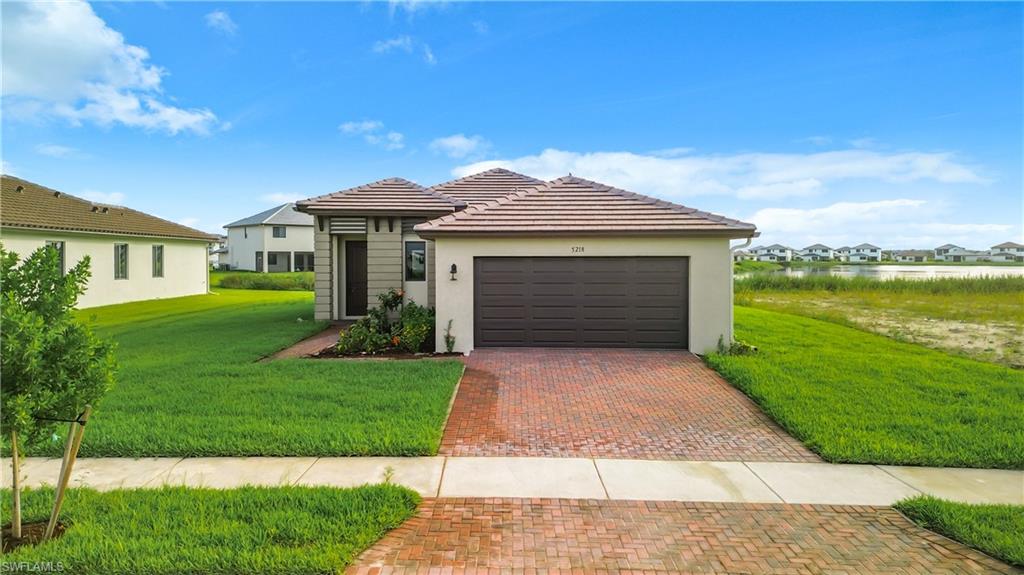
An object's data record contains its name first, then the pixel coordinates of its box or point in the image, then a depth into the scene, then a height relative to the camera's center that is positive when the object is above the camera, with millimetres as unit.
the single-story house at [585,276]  11047 -45
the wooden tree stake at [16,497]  3494 -1591
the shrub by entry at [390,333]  11078 -1369
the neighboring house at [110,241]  18625 +1402
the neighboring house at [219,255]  57747 +2447
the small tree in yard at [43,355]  3277 -564
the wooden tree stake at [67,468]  3574 -1401
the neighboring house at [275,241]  44375 +2996
